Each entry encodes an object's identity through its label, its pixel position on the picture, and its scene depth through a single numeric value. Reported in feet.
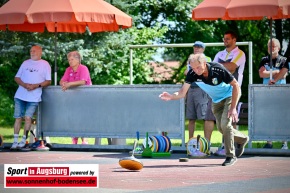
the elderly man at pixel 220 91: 44.77
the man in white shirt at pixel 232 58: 52.95
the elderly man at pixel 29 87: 57.88
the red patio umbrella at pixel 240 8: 52.80
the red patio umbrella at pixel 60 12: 56.44
